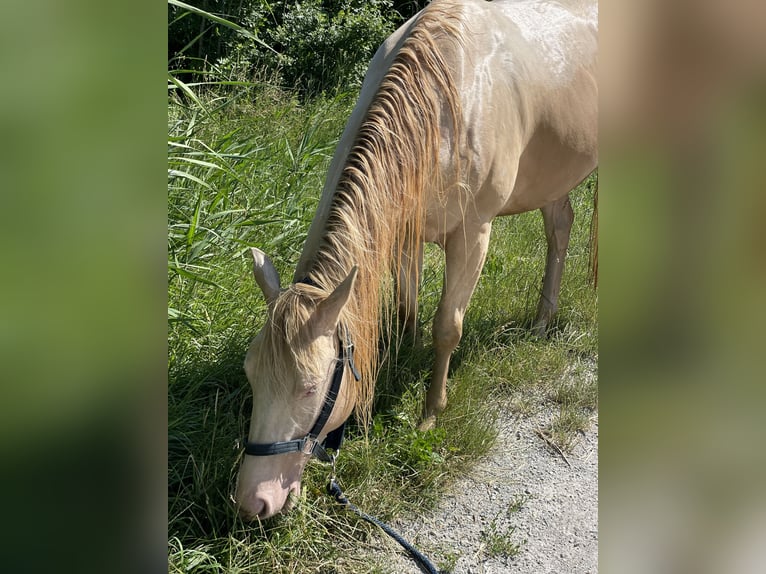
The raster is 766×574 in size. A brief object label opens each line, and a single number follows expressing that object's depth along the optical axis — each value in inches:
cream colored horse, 84.3
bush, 329.7
